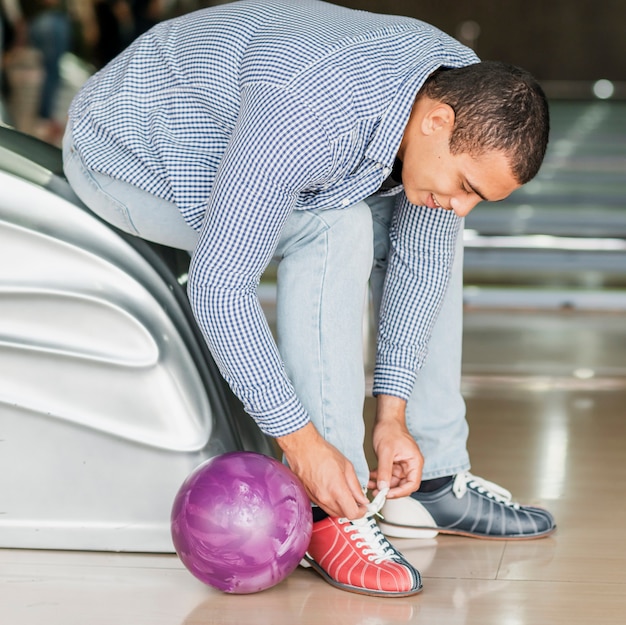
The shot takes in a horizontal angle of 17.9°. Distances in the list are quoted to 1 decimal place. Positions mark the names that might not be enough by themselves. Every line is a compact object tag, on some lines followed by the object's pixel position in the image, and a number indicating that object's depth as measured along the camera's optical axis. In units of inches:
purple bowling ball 118.8
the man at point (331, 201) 116.5
